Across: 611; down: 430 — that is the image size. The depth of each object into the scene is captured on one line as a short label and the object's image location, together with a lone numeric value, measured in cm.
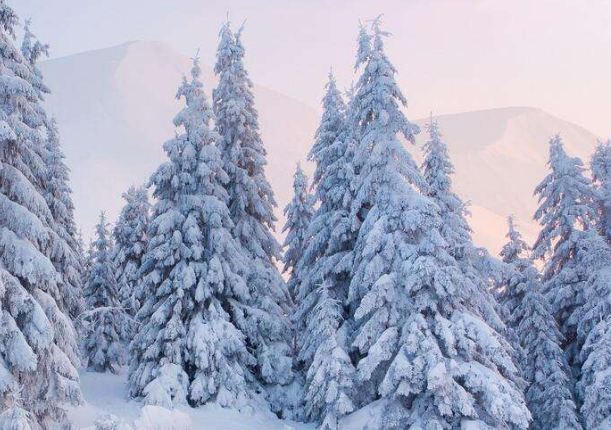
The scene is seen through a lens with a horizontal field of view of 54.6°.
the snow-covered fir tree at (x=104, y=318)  3734
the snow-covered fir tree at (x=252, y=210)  2608
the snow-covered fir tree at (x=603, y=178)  2888
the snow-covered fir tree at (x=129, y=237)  3947
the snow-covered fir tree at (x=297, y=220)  3322
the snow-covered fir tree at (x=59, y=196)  2076
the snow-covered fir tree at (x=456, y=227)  2241
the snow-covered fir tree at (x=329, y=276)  2089
